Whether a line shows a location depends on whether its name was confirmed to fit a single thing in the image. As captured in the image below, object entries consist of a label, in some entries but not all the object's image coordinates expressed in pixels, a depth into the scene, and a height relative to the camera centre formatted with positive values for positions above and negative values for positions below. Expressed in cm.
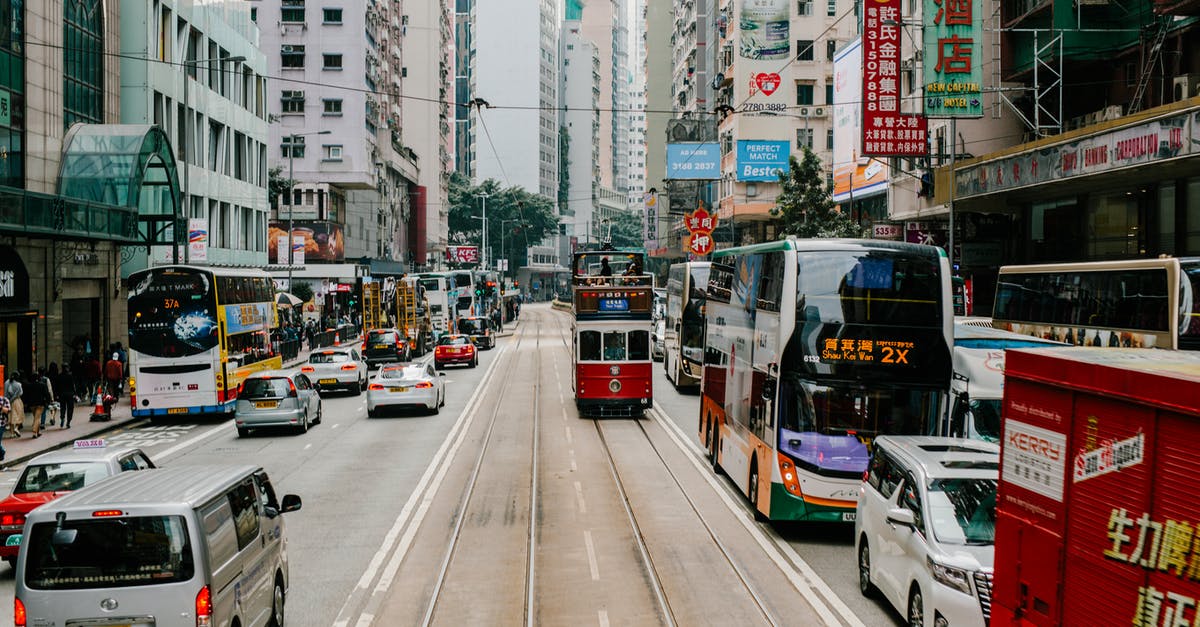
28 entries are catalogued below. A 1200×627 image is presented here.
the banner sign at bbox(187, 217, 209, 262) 4288 +168
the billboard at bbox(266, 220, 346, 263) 7569 +306
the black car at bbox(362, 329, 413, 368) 5069 -269
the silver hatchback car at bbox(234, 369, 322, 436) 2736 -286
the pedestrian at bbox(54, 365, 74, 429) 2909 -279
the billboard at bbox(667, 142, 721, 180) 7081 +812
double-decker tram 3005 -143
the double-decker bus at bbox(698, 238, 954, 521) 1480 -94
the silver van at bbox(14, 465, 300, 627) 806 -201
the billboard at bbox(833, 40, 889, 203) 4750 +689
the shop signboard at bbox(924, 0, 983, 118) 2948 +603
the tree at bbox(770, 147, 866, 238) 4512 +340
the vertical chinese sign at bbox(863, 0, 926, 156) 3338 +584
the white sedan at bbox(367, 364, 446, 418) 3105 -285
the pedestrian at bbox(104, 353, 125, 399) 3362 -266
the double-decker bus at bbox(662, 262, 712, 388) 3719 -110
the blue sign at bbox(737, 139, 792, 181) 6544 +753
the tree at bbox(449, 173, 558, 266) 13912 +885
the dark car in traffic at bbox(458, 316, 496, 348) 6425 -250
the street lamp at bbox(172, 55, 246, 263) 3848 +418
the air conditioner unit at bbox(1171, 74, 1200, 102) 2519 +464
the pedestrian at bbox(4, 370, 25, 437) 2680 -284
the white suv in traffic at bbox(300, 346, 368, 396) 3794 -281
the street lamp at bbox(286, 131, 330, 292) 5825 +184
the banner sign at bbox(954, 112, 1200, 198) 2056 +289
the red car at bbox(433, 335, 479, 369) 4978 -281
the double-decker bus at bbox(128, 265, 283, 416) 2980 -148
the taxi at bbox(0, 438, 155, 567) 1348 -241
